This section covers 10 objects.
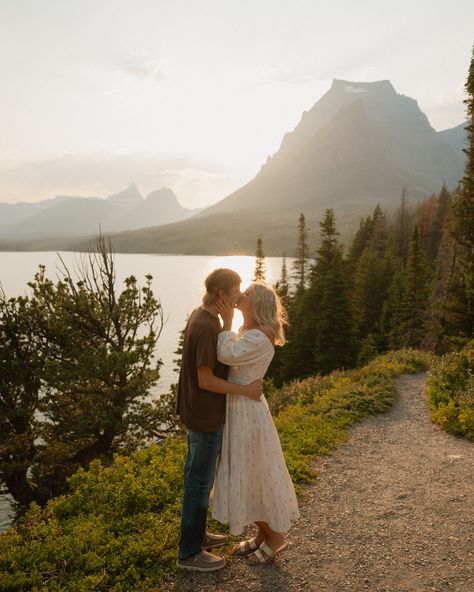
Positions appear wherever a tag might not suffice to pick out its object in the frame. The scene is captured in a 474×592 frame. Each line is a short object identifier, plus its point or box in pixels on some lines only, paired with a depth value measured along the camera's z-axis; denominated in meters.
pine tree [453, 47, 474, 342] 22.56
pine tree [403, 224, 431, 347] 38.19
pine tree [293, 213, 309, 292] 48.12
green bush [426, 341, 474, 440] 10.48
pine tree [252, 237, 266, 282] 43.03
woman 4.57
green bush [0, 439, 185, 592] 4.79
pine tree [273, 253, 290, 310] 43.66
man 4.45
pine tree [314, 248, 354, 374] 34.31
